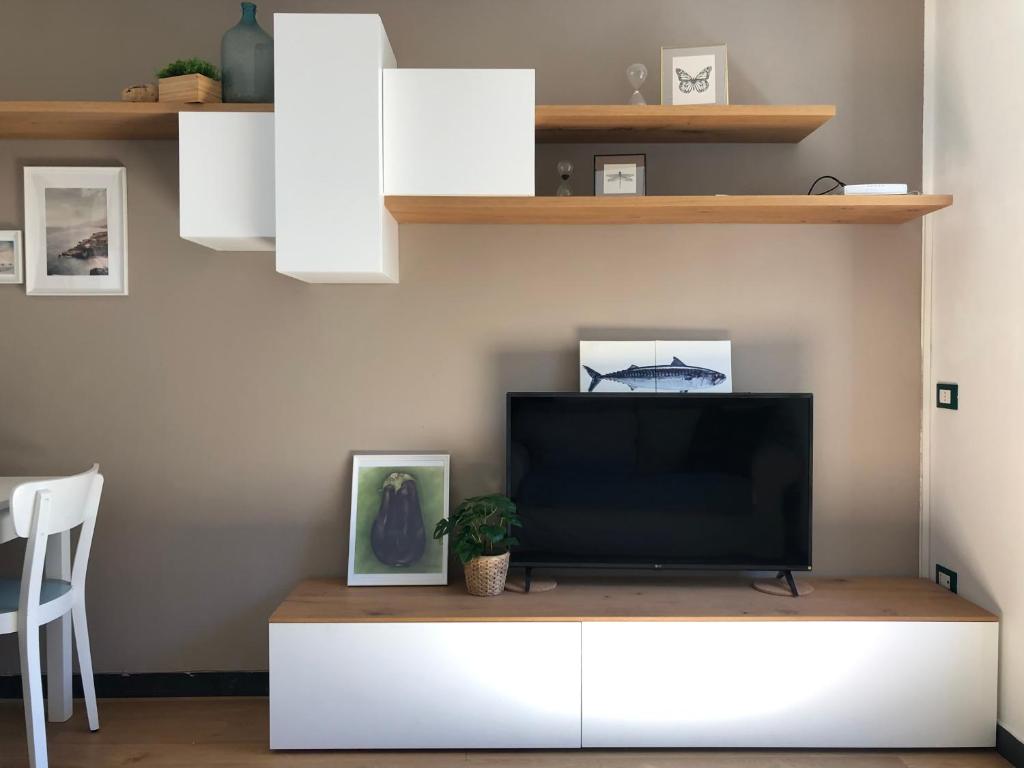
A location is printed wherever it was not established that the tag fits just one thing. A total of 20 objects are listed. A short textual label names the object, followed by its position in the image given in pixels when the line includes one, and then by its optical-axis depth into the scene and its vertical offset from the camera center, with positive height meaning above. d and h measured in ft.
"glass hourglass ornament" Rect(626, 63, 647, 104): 8.63 +2.93
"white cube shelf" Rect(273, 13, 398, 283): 7.71 +2.01
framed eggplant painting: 9.07 -1.86
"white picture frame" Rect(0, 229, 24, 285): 9.16 +1.04
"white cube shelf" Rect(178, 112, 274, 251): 8.00 +1.73
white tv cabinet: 7.96 -3.15
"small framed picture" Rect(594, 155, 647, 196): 8.57 +1.86
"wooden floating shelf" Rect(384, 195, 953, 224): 8.11 +1.48
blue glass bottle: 8.27 +2.89
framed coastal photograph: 9.14 +1.31
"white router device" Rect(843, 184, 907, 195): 8.11 +1.63
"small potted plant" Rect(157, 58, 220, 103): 8.07 +2.65
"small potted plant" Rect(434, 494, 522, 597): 8.41 -1.92
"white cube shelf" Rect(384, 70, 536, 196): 7.93 +2.12
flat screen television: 8.72 -1.35
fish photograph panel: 9.16 -0.15
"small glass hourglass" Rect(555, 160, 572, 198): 8.66 +1.91
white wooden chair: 7.32 -2.18
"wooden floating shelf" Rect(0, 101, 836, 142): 8.11 +2.36
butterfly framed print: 8.52 +2.90
